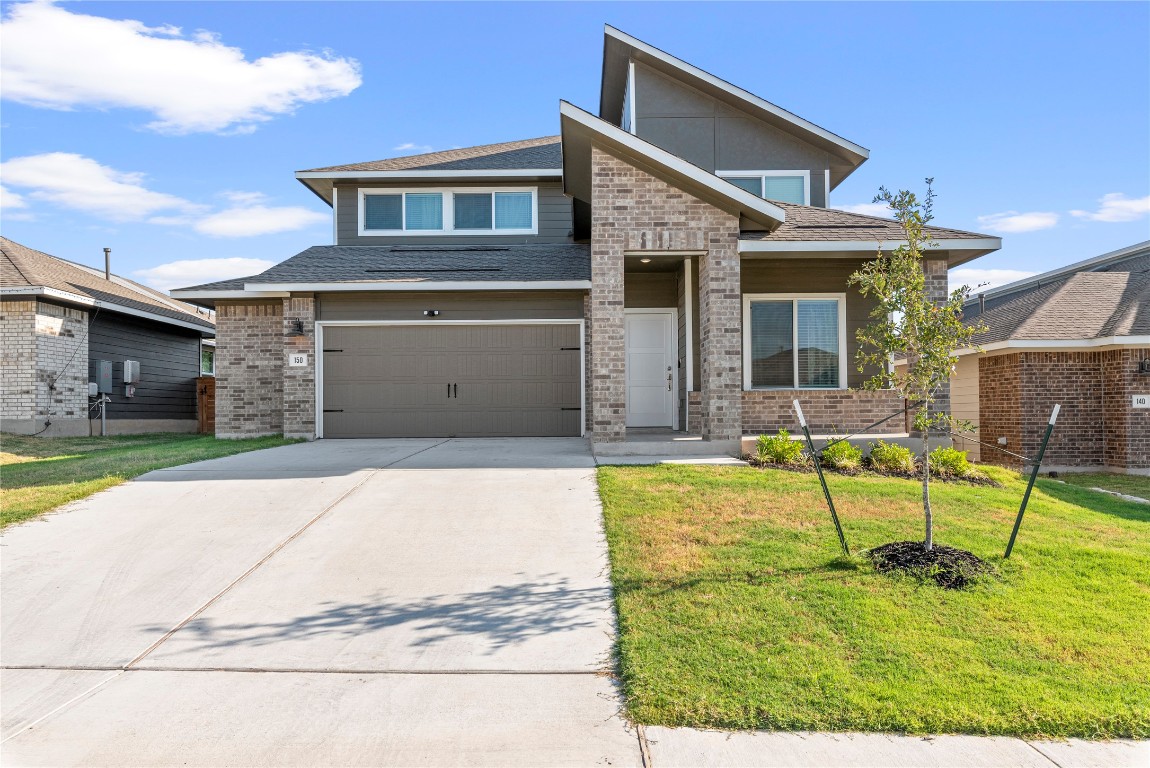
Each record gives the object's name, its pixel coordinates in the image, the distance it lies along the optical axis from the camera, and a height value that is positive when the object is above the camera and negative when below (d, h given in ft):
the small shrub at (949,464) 30.40 -2.98
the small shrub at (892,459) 30.78 -2.81
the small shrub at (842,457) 30.58 -2.71
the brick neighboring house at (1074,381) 42.60 +0.55
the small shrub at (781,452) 30.96 -2.51
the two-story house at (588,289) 34.30 +5.82
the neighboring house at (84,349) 50.98 +3.37
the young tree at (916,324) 18.63 +1.65
